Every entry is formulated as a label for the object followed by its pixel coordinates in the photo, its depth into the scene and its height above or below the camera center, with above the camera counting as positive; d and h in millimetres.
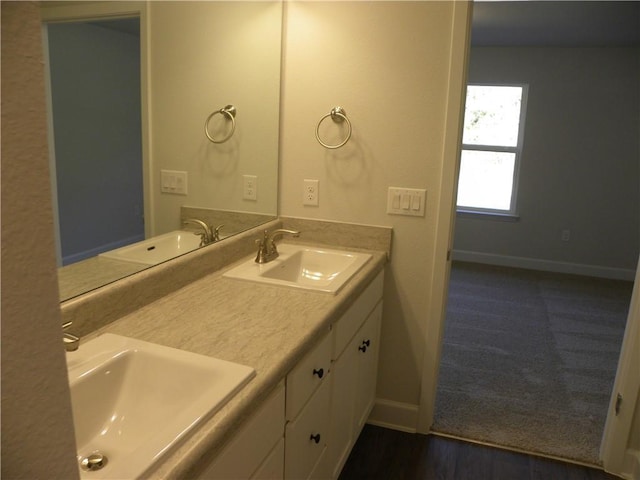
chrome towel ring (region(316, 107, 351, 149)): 2152 +172
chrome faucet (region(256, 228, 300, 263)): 1980 -370
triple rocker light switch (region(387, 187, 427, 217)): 2145 -174
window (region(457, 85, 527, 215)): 5219 +190
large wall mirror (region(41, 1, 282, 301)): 1196 +73
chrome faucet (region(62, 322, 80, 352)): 1023 -401
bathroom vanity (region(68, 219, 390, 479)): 940 -485
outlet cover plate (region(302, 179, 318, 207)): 2287 -166
